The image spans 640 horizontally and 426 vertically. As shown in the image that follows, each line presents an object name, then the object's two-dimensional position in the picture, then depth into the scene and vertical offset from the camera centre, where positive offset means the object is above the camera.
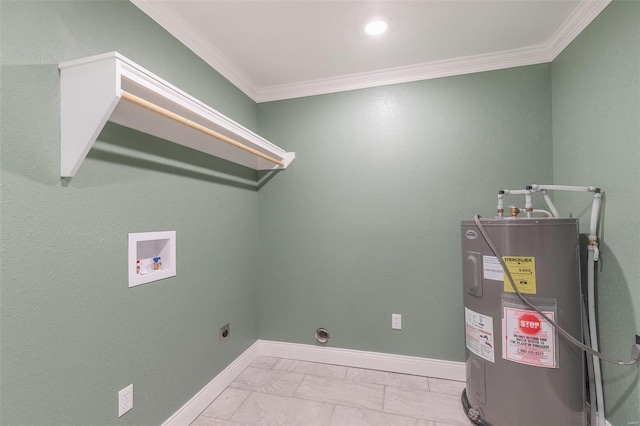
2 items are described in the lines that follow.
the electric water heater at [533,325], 1.42 -0.56
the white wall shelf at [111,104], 1.05 +0.49
